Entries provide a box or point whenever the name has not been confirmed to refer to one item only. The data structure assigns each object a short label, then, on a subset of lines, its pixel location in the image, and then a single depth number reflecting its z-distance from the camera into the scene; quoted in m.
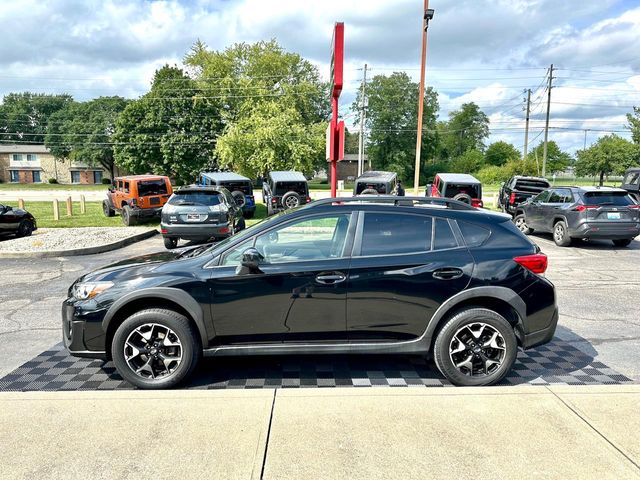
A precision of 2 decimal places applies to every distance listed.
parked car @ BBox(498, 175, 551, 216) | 19.08
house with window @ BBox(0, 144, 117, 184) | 74.25
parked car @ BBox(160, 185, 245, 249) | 11.52
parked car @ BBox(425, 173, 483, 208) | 17.80
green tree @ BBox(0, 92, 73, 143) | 90.62
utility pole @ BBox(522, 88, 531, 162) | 46.42
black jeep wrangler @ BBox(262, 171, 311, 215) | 18.44
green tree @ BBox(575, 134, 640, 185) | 45.38
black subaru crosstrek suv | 3.81
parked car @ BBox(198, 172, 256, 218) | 19.12
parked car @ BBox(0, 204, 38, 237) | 13.23
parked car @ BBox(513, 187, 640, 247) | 11.53
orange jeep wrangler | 16.77
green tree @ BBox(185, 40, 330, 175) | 40.03
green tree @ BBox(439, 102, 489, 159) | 100.62
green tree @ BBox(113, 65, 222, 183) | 48.81
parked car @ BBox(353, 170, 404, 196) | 18.15
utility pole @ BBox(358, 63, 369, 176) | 43.72
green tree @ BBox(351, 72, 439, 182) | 70.06
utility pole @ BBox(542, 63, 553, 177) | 45.19
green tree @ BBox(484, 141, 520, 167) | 90.81
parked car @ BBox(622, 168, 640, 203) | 19.38
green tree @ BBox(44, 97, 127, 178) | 67.25
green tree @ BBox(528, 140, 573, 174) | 88.31
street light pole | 18.77
